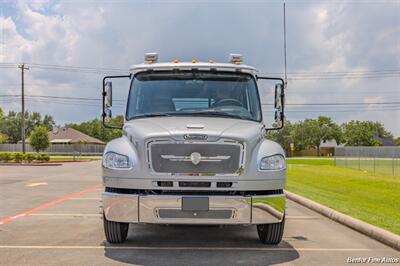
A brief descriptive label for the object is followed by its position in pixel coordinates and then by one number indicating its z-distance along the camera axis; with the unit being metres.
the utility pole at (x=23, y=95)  55.69
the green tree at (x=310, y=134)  120.25
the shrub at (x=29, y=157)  44.97
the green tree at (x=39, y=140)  55.97
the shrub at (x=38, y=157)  45.12
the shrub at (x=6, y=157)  44.81
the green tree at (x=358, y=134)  126.38
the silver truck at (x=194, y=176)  6.52
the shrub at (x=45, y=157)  45.14
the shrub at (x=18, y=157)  44.94
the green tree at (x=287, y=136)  112.86
